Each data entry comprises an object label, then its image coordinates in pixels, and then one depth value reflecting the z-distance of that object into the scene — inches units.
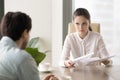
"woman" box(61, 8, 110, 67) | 115.9
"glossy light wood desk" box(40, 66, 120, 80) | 81.4
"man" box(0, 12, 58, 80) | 53.6
